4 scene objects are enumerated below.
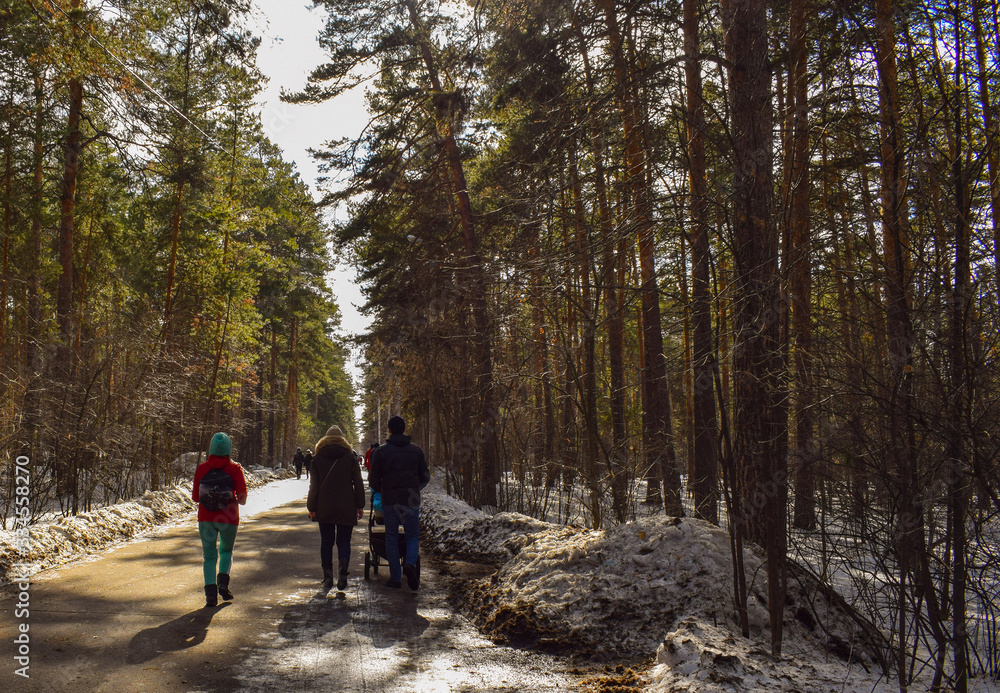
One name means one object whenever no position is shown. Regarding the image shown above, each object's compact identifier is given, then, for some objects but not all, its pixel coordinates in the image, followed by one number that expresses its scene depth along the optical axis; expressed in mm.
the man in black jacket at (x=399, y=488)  8477
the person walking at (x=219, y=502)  7262
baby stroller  8937
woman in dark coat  8414
